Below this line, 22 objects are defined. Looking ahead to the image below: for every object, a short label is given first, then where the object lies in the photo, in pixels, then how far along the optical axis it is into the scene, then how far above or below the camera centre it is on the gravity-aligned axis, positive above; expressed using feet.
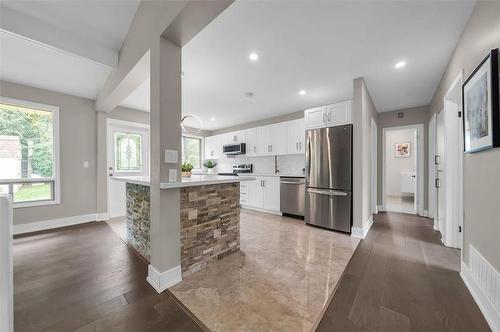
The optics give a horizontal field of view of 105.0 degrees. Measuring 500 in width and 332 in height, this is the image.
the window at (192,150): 20.29 +1.77
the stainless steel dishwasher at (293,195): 13.10 -2.14
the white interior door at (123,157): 13.79 +0.71
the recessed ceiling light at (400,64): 8.27 +4.41
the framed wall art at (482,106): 4.38 +1.51
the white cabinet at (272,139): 15.37 +2.18
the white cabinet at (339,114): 10.43 +2.86
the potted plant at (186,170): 8.59 -0.19
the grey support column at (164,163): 5.59 +0.08
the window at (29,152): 10.17 +0.83
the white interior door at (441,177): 9.52 -0.68
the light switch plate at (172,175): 5.77 -0.28
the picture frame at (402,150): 22.50 +1.75
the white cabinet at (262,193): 14.62 -2.27
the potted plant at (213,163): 21.59 +0.11
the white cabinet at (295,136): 14.26 +2.21
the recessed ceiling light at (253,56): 7.71 +4.47
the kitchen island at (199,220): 6.31 -2.05
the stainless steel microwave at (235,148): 17.84 +1.63
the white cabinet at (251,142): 17.26 +2.11
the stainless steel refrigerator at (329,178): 10.19 -0.72
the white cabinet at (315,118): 11.36 +2.89
